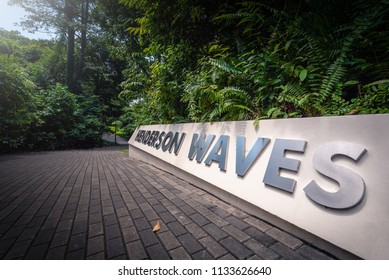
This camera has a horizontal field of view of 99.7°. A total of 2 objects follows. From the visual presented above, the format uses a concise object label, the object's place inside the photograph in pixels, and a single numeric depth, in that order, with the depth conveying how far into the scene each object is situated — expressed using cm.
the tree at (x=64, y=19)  1781
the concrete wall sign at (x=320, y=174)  121
